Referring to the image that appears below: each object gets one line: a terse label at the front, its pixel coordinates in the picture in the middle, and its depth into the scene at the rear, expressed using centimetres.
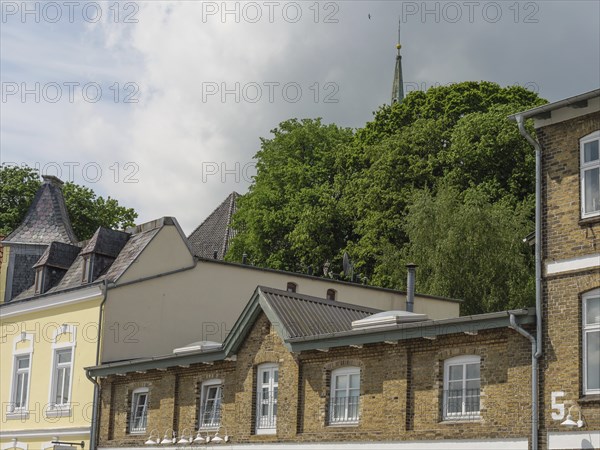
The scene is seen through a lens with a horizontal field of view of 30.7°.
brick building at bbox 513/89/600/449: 1905
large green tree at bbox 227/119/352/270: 5162
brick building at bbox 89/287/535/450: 2069
